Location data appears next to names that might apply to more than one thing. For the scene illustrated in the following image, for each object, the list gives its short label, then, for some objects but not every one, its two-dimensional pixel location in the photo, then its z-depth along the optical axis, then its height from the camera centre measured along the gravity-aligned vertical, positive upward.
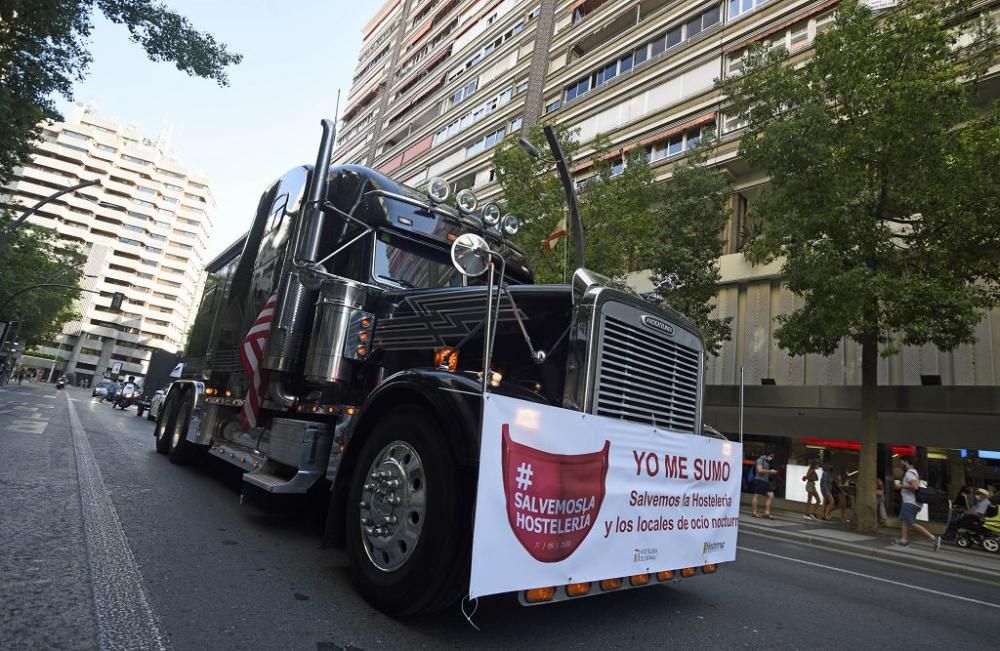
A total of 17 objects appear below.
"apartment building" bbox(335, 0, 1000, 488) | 14.19 +15.19
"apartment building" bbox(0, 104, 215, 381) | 85.81 +25.01
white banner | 2.54 -0.27
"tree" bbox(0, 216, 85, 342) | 35.58 +7.04
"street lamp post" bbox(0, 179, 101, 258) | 20.89 +5.88
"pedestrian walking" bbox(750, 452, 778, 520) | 12.97 -0.30
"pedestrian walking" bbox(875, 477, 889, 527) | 13.12 -0.46
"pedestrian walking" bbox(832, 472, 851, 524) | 13.35 -0.26
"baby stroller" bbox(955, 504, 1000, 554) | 10.09 -0.65
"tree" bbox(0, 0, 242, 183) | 11.82 +7.48
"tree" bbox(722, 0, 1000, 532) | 9.93 +5.59
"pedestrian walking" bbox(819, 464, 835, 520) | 13.28 -0.33
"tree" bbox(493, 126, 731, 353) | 15.31 +6.58
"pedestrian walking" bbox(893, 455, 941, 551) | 10.40 -0.31
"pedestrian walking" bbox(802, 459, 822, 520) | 13.38 -0.36
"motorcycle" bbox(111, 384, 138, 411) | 28.44 -0.50
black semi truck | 2.91 +0.49
